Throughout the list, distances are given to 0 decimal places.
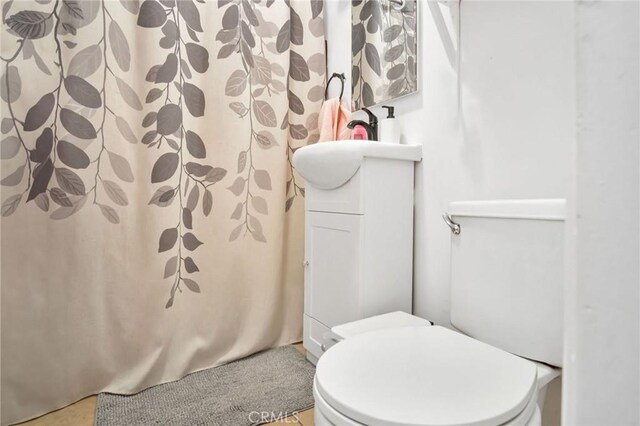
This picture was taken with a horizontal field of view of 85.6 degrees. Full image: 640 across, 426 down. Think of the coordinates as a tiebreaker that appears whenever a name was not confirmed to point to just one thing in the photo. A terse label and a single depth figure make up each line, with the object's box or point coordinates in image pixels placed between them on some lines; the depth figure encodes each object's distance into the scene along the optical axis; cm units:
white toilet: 55
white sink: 114
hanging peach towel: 154
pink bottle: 136
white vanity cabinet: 115
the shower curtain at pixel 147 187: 115
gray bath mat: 112
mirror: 129
